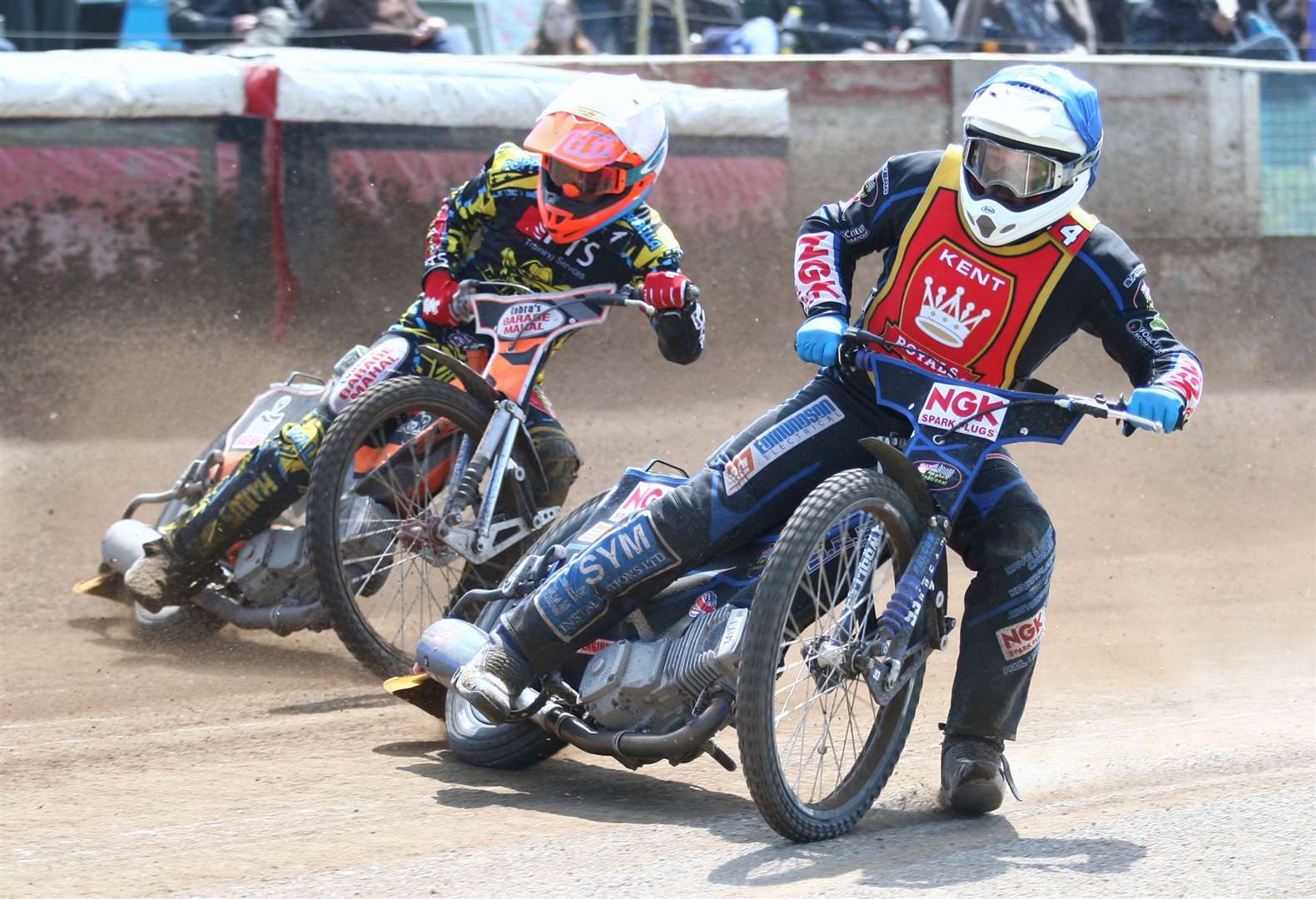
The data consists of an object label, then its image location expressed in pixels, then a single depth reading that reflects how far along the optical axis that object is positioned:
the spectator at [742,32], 20.22
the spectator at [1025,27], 21.08
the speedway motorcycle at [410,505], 11.14
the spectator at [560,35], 19.11
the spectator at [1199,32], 21.81
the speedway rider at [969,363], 9.22
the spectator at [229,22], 17.62
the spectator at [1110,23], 21.97
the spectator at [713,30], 19.94
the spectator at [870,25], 20.50
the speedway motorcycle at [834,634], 8.76
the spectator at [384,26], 18.47
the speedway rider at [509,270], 11.87
